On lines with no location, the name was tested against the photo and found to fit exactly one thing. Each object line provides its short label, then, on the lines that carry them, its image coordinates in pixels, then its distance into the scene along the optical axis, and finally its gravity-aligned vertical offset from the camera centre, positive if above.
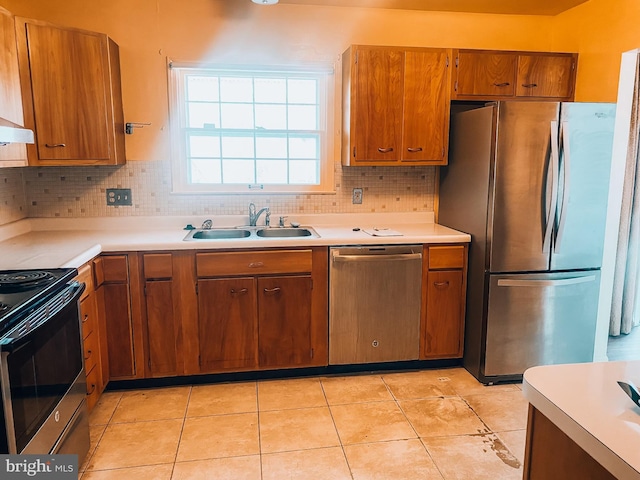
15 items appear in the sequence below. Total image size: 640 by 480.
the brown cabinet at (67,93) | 2.62 +0.48
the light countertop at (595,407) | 0.81 -0.46
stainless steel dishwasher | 2.90 -0.79
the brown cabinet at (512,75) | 3.13 +0.69
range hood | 1.88 +0.18
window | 3.25 +0.33
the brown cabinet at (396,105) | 3.02 +0.47
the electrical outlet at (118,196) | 3.19 -0.14
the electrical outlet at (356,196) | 3.46 -0.14
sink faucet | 3.28 -0.27
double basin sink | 3.19 -0.38
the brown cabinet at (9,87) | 2.35 +0.46
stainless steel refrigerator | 2.70 -0.31
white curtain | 2.98 -0.49
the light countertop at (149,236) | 2.41 -0.37
